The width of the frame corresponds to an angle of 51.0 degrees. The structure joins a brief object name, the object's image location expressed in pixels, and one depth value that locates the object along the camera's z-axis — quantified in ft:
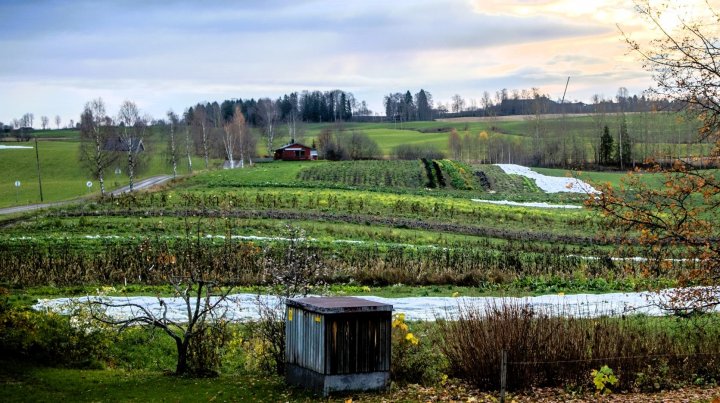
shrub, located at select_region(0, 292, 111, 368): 51.42
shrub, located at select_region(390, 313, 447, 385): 49.34
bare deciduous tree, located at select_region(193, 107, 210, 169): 343.46
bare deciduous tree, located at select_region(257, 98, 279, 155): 396.57
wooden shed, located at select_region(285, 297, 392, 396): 44.80
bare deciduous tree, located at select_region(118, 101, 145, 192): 265.75
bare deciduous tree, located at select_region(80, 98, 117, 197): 234.99
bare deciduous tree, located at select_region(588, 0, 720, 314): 49.34
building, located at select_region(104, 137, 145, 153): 260.74
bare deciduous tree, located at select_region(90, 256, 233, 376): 48.80
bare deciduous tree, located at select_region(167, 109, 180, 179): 404.45
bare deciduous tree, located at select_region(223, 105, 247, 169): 343.46
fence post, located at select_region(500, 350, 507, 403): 40.91
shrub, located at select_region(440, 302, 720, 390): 48.06
